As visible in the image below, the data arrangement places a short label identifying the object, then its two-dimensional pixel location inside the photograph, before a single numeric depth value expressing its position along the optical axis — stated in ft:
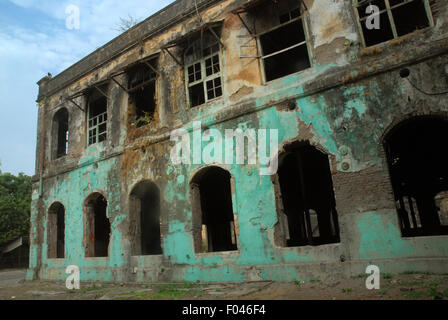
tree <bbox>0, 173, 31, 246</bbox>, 64.39
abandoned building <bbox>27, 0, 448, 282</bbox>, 19.04
